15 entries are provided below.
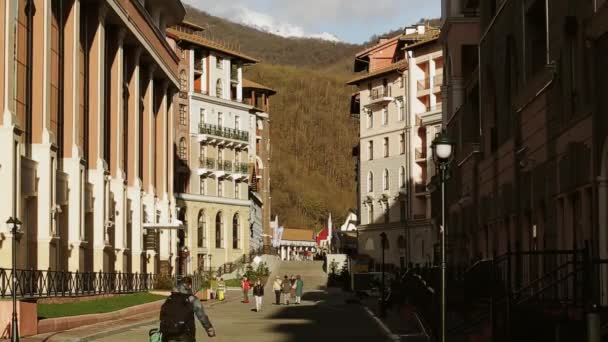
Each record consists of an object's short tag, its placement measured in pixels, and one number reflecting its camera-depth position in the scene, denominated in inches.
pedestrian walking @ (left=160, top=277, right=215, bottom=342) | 791.1
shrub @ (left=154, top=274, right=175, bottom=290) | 2701.8
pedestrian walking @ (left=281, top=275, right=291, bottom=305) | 2743.6
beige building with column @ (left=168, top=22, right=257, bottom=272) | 4731.8
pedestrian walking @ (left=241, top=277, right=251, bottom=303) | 2913.4
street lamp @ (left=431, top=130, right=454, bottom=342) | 953.5
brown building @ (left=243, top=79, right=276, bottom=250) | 5644.7
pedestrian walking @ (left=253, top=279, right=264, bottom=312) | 2332.7
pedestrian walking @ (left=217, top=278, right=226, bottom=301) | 3056.1
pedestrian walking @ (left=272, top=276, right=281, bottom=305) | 2765.7
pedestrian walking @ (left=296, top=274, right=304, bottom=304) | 2763.3
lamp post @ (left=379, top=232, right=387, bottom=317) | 1952.5
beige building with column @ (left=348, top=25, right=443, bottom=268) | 4357.8
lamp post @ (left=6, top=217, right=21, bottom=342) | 1219.2
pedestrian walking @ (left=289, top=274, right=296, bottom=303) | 2916.3
